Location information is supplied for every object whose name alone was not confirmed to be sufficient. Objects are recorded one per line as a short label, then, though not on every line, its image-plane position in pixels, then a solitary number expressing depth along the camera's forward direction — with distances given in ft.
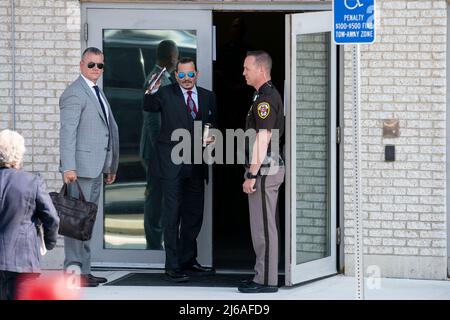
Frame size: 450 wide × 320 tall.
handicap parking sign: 45.80
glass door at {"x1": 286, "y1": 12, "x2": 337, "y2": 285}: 56.95
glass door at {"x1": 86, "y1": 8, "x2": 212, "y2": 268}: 62.64
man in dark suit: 59.36
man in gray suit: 56.75
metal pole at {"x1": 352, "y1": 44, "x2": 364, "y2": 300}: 45.19
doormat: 59.11
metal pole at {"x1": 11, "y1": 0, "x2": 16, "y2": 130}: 61.82
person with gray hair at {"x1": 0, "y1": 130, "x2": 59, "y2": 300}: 42.29
